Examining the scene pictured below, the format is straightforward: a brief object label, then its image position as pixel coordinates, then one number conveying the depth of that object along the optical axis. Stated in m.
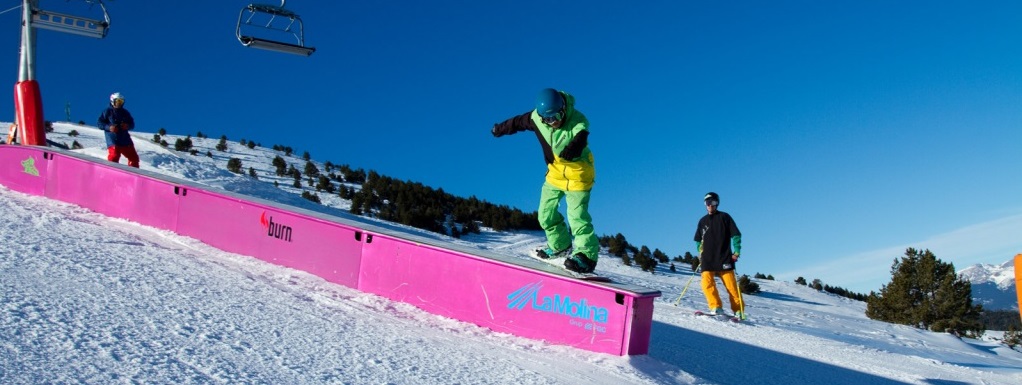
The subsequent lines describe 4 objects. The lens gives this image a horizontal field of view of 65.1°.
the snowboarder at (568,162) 6.48
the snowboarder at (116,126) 12.86
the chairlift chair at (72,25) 13.36
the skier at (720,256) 9.84
